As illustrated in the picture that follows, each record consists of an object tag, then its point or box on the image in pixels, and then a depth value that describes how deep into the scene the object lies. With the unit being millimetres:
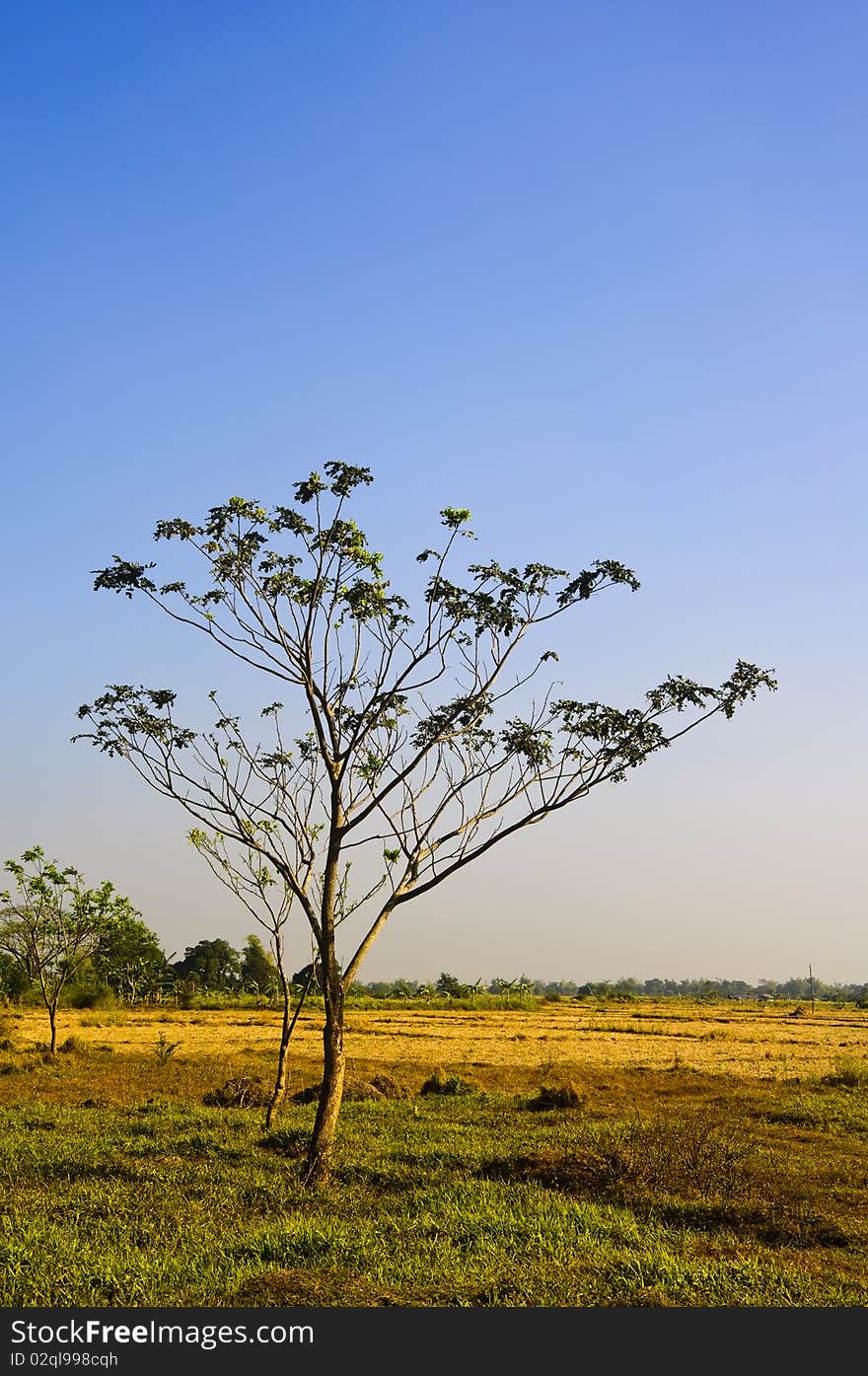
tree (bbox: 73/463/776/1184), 13531
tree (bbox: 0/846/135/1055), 33688
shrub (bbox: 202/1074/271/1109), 21828
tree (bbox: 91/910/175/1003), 72375
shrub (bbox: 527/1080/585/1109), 22422
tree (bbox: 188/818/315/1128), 18438
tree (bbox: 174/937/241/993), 93312
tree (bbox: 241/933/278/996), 95062
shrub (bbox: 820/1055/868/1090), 27234
